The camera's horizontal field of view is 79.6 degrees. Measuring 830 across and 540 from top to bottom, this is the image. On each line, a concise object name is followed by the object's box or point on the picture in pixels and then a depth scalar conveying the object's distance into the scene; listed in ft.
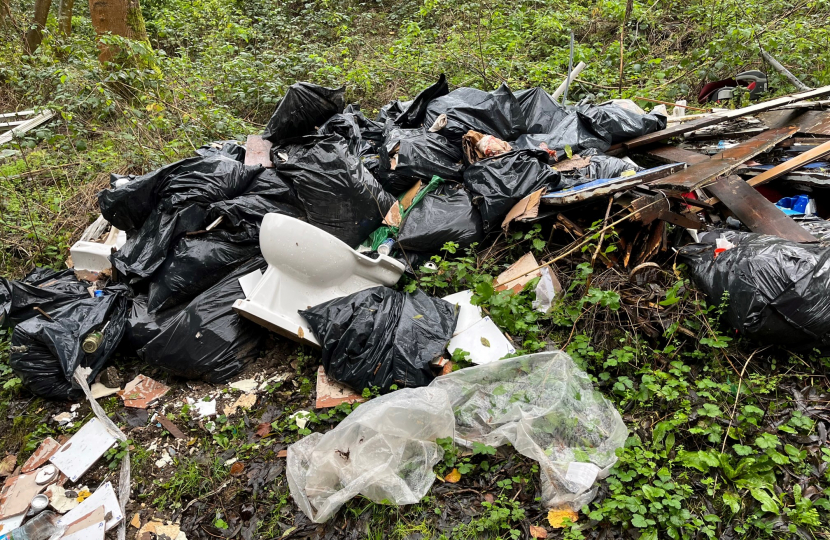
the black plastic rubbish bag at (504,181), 8.94
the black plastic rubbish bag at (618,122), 10.84
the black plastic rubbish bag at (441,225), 8.99
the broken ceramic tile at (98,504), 6.57
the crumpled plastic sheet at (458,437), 5.85
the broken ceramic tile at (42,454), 7.39
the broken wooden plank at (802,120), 10.25
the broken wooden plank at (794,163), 9.06
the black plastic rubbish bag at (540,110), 11.49
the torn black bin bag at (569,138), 10.55
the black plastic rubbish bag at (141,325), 8.50
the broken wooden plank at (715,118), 10.82
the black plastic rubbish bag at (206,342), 8.11
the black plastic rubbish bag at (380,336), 7.41
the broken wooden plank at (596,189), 8.33
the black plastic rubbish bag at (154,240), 8.95
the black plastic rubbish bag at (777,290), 6.25
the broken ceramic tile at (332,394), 7.50
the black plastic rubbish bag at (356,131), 10.79
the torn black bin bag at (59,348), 7.97
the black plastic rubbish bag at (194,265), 8.71
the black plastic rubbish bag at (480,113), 10.44
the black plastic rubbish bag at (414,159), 9.80
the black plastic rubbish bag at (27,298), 8.94
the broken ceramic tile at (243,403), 7.80
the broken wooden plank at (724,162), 8.75
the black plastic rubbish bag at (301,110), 10.46
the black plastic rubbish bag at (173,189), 9.21
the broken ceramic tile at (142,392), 8.08
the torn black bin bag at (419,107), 11.46
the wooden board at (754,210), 7.97
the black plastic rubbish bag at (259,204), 9.09
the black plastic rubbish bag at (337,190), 9.16
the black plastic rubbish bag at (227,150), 11.06
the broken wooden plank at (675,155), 10.18
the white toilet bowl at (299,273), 7.97
